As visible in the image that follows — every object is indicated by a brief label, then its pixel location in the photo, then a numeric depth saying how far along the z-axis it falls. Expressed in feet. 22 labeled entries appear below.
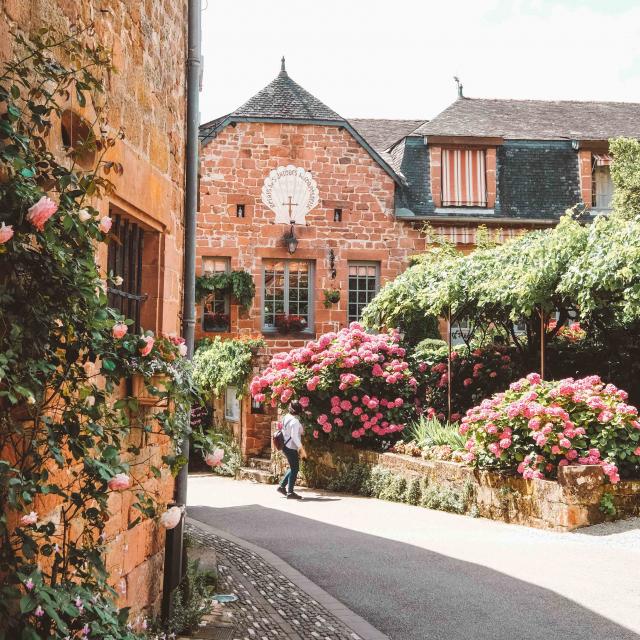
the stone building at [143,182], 14.40
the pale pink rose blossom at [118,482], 11.50
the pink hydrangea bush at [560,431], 33.24
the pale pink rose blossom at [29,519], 10.07
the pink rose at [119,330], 12.48
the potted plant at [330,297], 67.56
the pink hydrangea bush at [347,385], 49.67
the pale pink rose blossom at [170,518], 14.82
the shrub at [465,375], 51.52
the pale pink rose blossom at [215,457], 15.34
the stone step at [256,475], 56.94
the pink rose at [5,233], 9.34
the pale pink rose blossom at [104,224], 11.85
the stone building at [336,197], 67.67
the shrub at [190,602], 17.56
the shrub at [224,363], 61.72
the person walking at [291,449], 46.91
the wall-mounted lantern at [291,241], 67.51
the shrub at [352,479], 47.29
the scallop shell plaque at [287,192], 68.33
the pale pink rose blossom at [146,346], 13.89
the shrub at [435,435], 41.37
